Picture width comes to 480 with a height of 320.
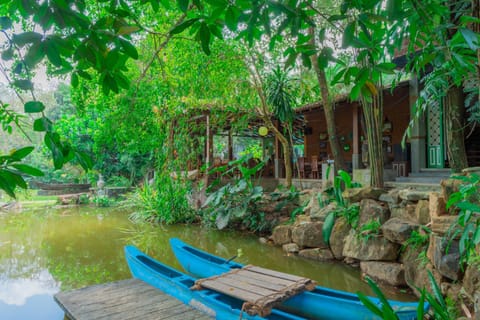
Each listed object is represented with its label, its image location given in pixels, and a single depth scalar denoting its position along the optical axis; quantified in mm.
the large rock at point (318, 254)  5691
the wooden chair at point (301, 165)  10562
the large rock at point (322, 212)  6187
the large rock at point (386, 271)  4344
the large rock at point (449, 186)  3847
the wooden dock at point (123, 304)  3148
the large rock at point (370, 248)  4688
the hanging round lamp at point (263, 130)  10117
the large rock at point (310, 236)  5914
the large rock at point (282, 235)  6583
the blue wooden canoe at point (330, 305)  2767
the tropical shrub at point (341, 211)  5605
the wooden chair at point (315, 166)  9875
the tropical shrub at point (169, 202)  8977
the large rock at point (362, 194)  5781
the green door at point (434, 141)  7584
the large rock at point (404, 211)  4955
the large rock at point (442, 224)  3677
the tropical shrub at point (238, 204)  7879
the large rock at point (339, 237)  5562
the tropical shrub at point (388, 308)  1693
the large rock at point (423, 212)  4629
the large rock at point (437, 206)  4035
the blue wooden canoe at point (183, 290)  2951
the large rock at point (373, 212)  5219
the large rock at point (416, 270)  3803
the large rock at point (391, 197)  5441
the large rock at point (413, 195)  4980
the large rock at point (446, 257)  3441
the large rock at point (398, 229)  4531
